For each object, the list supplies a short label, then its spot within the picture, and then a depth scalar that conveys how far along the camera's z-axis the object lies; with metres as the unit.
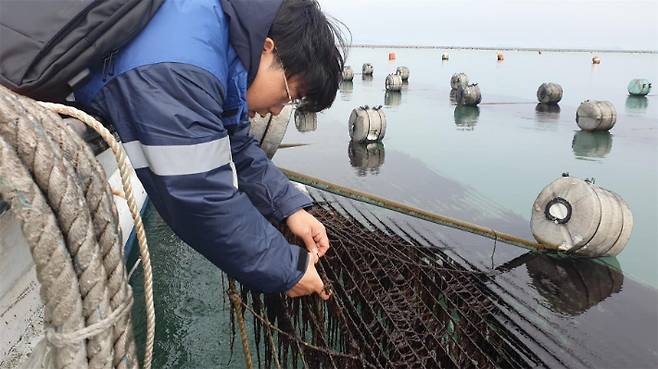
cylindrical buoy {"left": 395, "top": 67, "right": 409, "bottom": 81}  36.16
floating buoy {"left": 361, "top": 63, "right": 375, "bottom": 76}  41.88
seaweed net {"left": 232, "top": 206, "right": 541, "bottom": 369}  2.85
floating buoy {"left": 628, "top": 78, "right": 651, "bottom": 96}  28.05
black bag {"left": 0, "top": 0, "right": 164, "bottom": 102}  1.57
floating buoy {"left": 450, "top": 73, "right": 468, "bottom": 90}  27.91
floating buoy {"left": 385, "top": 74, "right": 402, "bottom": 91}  29.00
